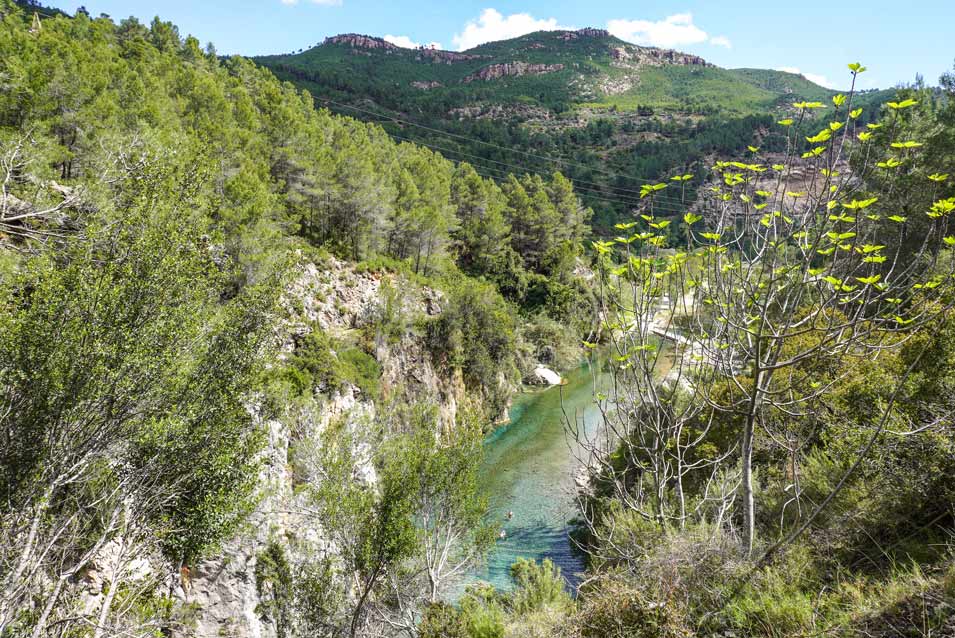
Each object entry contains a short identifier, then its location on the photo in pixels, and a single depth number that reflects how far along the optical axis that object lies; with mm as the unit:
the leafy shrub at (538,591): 13655
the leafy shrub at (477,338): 32781
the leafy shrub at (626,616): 5105
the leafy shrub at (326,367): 21562
